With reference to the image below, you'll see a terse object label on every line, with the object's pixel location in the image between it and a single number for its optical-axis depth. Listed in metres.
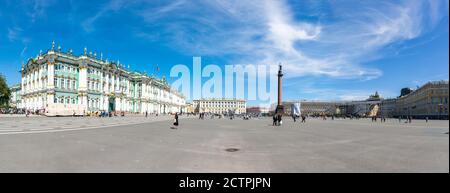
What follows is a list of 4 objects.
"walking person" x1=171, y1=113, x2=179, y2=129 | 25.77
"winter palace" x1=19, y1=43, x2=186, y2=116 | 66.19
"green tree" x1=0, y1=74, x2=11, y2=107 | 65.94
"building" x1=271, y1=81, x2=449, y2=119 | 96.31
